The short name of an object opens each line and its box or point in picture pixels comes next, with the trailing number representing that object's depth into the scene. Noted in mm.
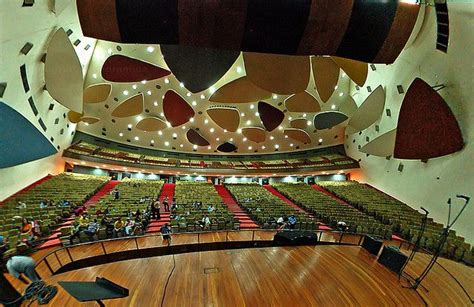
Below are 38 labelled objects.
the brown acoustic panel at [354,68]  10695
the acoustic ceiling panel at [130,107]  18688
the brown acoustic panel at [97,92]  15962
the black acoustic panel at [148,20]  5031
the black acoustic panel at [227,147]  26291
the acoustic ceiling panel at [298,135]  23281
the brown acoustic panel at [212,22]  5059
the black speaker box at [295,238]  6875
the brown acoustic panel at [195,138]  24375
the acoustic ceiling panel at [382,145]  13273
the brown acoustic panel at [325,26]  5234
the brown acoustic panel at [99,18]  5086
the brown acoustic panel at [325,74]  10781
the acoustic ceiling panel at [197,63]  7945
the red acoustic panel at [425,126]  8922
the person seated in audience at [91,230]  6692
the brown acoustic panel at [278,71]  8336
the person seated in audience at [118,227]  7291
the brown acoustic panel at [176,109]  19958
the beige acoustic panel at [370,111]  13688
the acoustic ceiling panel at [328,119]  18389
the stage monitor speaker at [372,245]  5965
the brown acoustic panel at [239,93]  12852
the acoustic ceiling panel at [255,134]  22984
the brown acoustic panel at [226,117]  20359
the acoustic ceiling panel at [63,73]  9461
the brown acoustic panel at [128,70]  15406
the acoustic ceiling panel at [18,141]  6426
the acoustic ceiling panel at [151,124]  21219
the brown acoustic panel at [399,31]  5770
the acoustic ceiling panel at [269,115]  20453
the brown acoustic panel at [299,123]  21781
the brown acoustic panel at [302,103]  15262
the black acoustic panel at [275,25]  5125
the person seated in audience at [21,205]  8656
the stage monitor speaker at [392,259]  4716
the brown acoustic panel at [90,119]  18859
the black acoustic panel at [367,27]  5488
